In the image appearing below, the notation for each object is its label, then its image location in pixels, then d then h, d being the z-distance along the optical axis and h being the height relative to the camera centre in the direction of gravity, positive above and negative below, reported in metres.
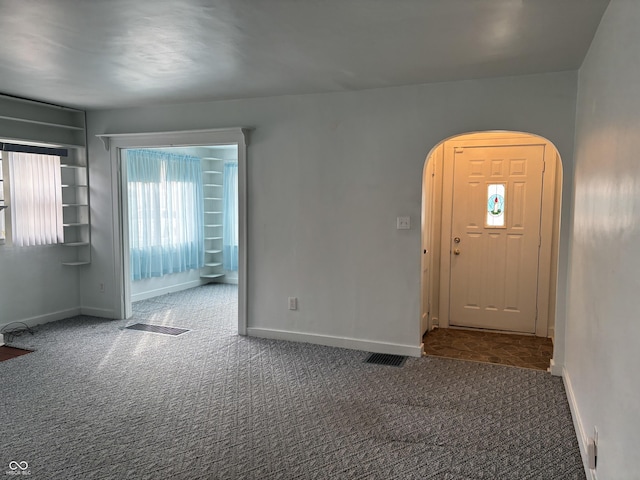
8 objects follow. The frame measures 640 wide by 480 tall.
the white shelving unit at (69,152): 5.14 +0.66
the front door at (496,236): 5.12 -0.25
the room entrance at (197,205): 4.95 +0.07
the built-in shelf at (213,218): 8.12 -0.14
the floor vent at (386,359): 4.18 -1.30
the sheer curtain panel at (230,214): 8.02 -0.06
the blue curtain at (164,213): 6.71 -0.05
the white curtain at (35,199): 4.98 +0.09
